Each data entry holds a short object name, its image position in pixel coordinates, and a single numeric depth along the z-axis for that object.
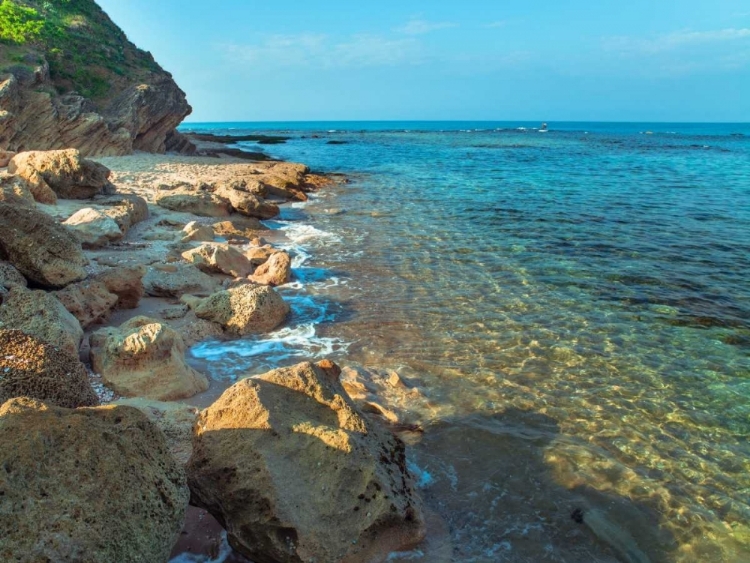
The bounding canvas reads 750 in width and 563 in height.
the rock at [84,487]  2.72
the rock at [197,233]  12.09
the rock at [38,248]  6.78
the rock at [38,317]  5.44
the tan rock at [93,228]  10.13
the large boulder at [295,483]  3.69
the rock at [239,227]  14.00
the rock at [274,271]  10.55
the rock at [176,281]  8.93
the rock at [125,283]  7.75
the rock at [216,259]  10.34
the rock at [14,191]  8.45
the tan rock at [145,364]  5.73
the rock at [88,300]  6.83
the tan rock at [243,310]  8.07
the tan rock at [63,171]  12.84
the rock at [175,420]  4.46
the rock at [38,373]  4.09
